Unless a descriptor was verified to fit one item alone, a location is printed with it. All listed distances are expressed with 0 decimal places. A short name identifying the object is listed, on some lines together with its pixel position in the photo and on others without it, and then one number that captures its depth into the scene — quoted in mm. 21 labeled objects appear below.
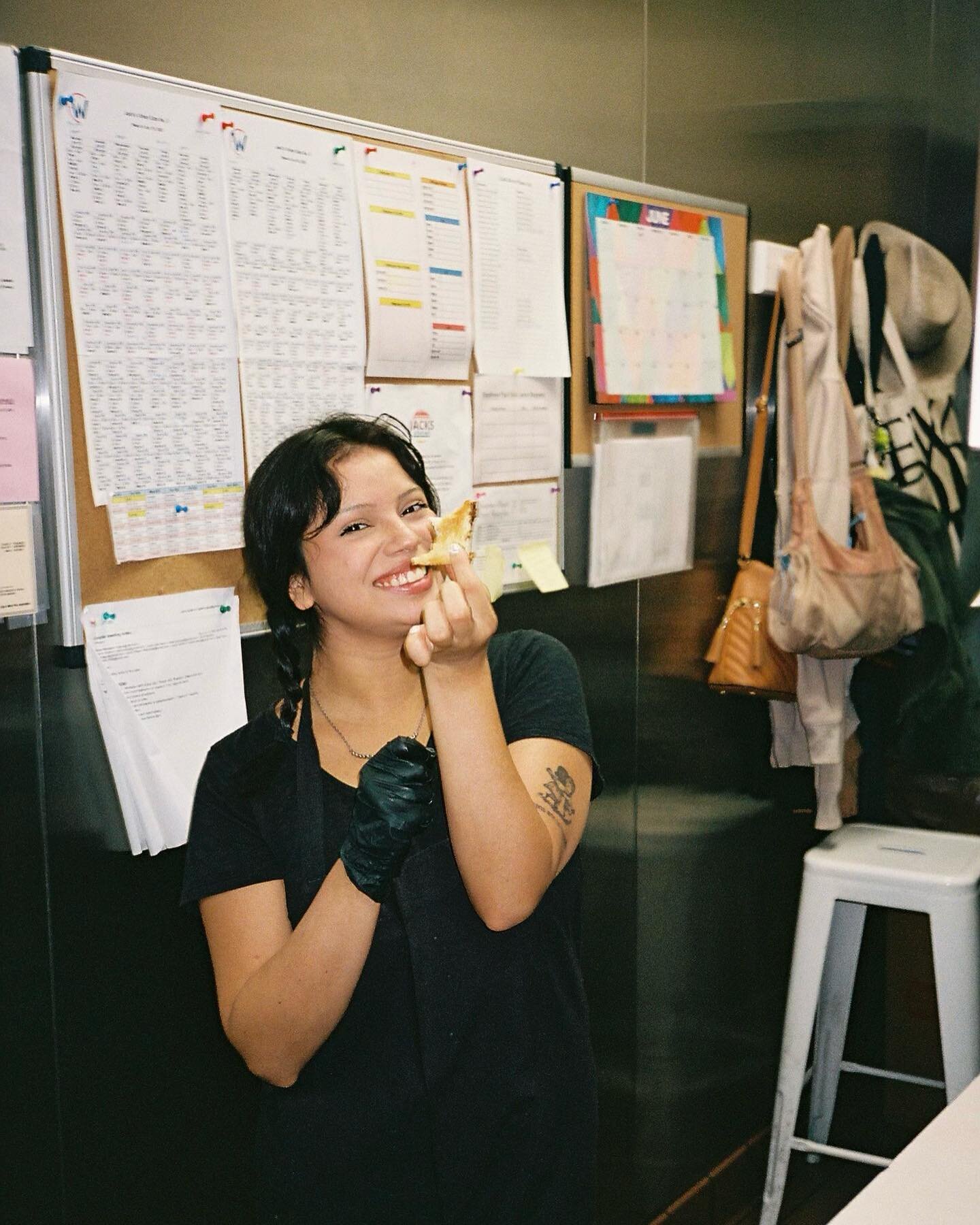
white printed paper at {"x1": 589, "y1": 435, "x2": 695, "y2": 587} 2410
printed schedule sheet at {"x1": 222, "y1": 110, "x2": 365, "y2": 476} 1733
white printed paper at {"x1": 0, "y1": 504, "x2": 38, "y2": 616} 1502
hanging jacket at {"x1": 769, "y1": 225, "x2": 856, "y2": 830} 2689
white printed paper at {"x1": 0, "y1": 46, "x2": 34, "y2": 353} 1464
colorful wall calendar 2340
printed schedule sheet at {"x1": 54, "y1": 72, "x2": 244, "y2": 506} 1549
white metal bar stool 2574
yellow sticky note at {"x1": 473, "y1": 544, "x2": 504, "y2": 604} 2064
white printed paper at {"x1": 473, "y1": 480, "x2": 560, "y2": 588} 2170
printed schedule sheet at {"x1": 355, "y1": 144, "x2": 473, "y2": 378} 1903
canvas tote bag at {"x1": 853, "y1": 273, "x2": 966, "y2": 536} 2916
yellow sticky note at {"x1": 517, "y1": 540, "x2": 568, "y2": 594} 2252
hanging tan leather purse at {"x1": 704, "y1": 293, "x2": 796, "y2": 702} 2666
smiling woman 1404
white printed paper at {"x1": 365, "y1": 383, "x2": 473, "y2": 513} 1980
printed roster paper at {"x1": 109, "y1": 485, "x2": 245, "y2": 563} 1627
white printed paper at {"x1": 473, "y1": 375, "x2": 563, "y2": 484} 2137
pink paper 1491
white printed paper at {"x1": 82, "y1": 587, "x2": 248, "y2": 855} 1621
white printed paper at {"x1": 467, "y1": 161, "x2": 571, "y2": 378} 2098
